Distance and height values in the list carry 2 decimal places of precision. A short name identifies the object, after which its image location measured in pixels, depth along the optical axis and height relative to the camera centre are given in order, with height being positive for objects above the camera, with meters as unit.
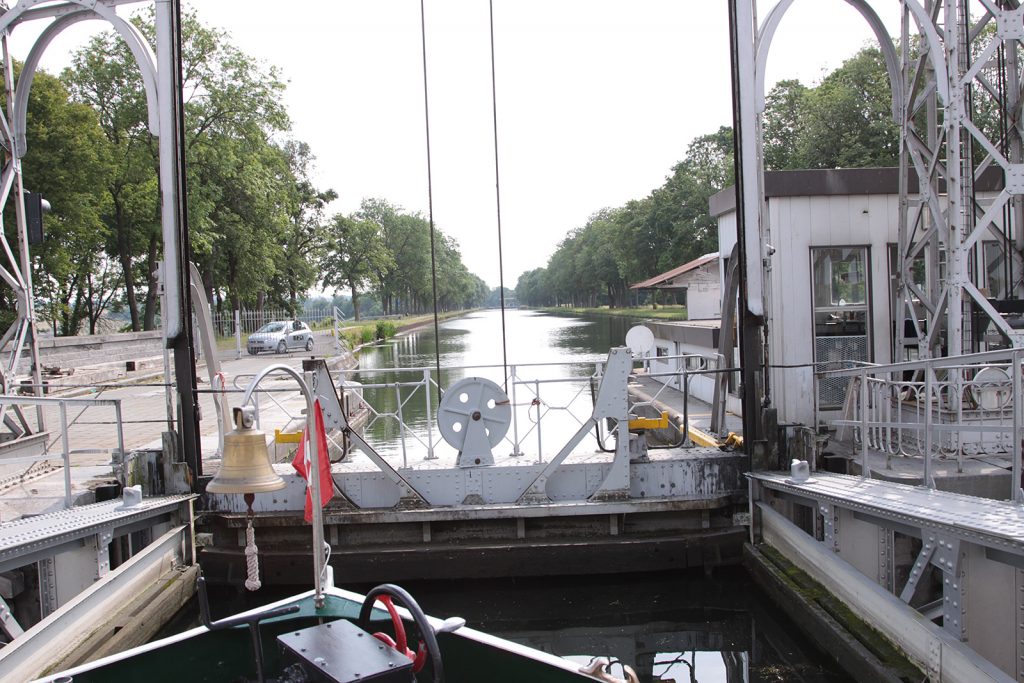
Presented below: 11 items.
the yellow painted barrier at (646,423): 8.85 -1.16
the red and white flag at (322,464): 4.90 -0.90
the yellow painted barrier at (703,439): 10.53 -1.69
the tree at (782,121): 46.09 +11.01
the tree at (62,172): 25.47 +5.31
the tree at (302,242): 50.19 +5.37
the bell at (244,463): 4.27 -0.70
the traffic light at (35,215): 10.66 +1.60
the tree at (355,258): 58.38 +5.06
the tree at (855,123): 36.41 +8.59
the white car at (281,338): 35.44 -0.41
